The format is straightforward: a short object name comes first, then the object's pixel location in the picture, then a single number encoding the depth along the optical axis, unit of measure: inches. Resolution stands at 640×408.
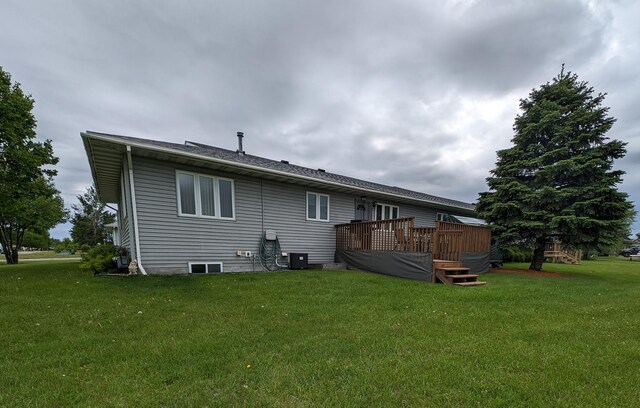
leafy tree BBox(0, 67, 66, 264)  407.8
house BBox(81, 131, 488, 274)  281.0
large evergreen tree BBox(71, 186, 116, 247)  1539.1
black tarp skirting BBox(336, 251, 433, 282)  307.7
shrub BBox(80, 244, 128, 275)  303.4
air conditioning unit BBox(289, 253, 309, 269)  370.0
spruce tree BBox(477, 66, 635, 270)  376.8
